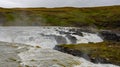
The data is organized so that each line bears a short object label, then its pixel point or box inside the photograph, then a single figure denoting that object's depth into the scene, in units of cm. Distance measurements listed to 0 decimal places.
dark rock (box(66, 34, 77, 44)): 3207
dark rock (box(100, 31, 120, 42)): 3666
